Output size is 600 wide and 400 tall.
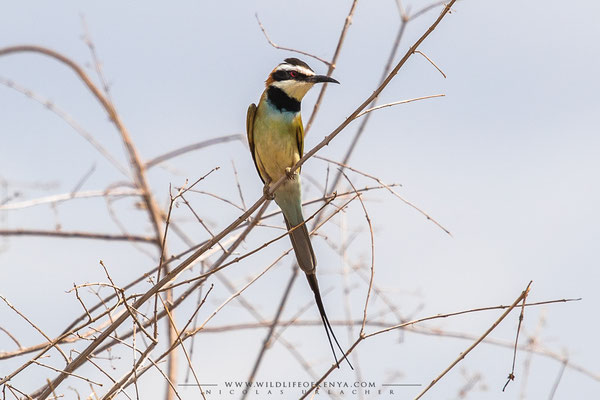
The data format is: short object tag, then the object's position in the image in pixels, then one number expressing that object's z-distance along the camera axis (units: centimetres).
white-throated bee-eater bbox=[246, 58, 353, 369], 932
